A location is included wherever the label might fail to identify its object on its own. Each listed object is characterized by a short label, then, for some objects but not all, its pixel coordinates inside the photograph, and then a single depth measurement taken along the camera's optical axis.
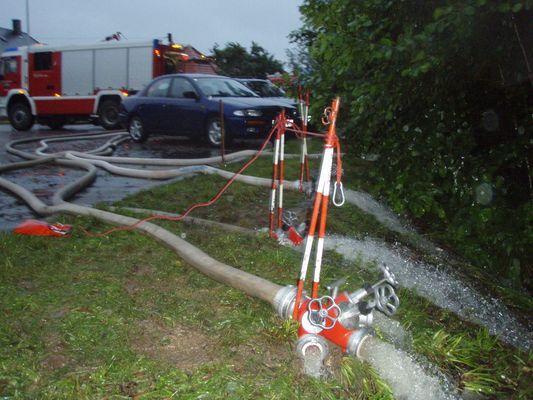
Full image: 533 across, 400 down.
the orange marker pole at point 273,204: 5.28
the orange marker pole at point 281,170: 5.41
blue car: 11.84
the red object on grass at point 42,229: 5.18
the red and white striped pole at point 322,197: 3.31
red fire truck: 17.91
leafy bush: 4.55
